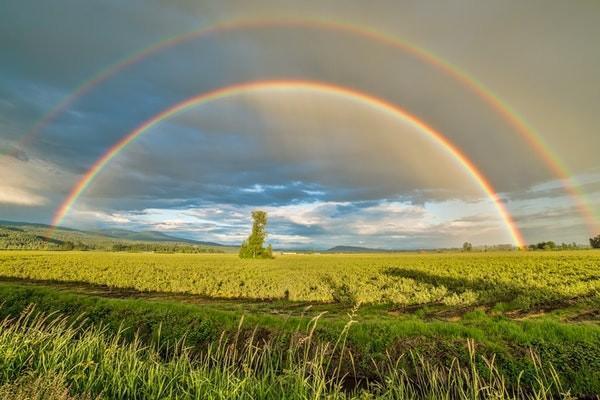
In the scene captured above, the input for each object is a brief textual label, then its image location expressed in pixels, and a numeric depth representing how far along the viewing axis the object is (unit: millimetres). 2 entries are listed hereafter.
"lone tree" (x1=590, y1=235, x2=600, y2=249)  185875
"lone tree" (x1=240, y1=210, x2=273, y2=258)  104938
